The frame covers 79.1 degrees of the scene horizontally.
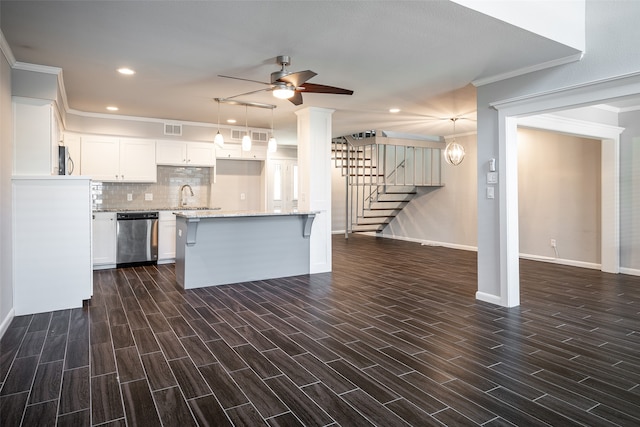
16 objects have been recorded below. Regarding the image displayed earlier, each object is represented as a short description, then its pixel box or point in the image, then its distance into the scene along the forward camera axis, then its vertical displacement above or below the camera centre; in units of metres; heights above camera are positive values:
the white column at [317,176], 5.67 +0.60
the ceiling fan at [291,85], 3.46 +1.25
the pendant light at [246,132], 4.82 +1.52
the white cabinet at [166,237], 6.55 -0.33
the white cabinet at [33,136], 3.89 +0.84
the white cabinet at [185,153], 6.77 +1.15
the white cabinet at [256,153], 7.55 +1.26
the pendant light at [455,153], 7.05 +1.16
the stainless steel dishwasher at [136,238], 6.23 -0.34
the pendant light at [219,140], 4.82 +0.96
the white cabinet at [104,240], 6.07 -0.35
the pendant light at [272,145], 4.94 +0.92
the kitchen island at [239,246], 4.95 -0.40
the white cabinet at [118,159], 6.21 +0.97
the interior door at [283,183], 8.38 +0.74
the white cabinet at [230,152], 7.25 +1.24
